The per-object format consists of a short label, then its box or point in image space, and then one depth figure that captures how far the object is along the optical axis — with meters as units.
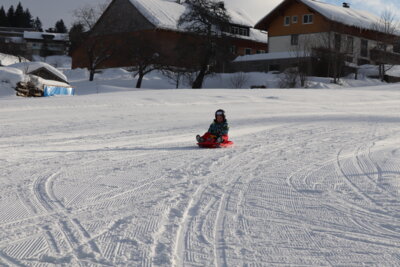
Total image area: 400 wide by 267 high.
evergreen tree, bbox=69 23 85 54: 56.15
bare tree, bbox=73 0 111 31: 57.34
